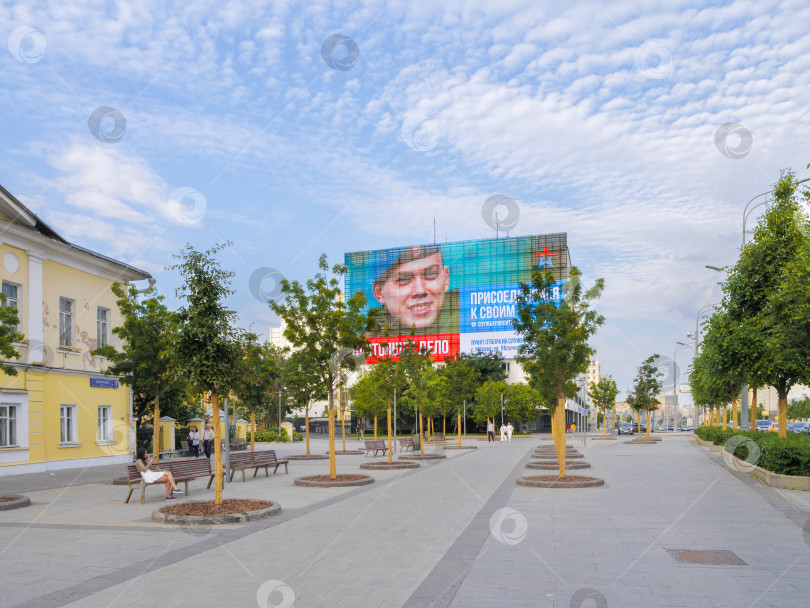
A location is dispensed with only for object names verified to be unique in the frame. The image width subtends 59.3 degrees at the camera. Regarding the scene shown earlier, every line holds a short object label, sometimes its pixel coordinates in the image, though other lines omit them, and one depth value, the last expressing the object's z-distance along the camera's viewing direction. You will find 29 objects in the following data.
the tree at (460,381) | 65.25
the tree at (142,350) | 19.16
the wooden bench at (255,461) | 20.95
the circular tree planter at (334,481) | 18.22
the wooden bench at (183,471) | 15.50
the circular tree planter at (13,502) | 14.46
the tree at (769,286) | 19.75
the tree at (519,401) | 66.88
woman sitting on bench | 15.40
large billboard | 100.38
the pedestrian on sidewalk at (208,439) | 33.19
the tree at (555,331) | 17.94
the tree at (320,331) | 18.33
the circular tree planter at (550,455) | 30.85
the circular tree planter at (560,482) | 16.95
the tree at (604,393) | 59.47
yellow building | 23.91
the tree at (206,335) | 12.66
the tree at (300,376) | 18.72
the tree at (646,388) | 47.84
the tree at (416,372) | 31.61
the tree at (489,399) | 60.50
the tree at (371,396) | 26.38
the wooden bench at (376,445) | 31.23
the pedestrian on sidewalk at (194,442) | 34.84
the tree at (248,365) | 13.20
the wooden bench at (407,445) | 38.85
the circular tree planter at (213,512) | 11.92
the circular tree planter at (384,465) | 24.39
